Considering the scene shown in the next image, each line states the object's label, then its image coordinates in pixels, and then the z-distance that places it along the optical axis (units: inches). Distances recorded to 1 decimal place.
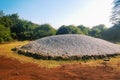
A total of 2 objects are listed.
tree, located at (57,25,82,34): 525.4
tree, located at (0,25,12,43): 474.2
